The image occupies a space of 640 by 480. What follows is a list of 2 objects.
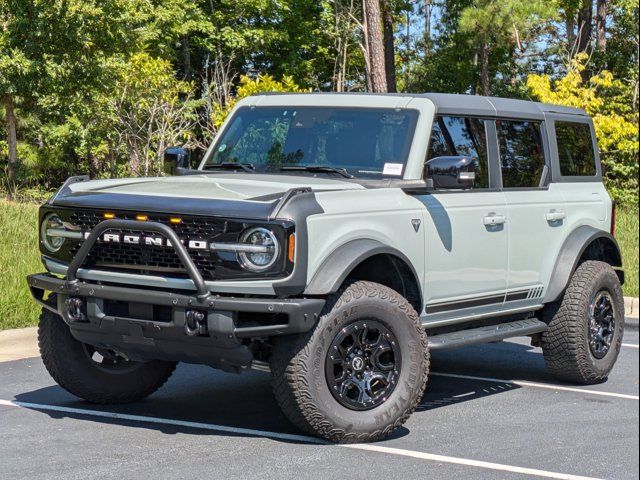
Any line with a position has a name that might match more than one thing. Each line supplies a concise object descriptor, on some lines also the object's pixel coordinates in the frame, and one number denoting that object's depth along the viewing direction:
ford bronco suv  5.93
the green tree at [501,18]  32.75
